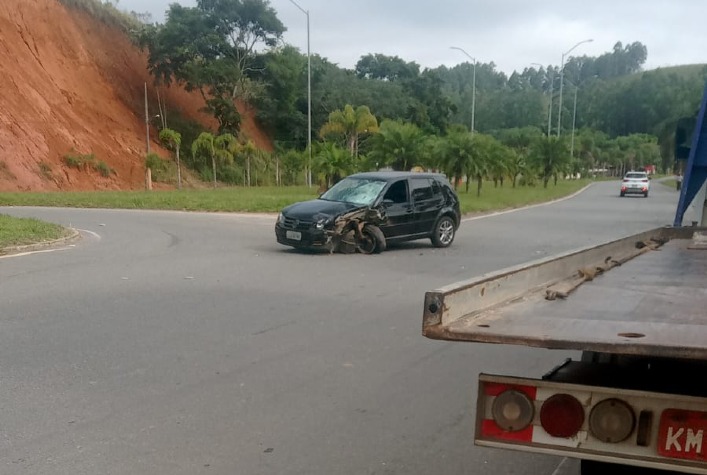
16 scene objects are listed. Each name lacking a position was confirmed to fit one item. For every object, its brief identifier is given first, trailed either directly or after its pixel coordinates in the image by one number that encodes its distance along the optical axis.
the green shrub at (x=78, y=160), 39.78
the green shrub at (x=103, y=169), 41.12
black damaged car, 13.84
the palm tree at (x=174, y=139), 43.13
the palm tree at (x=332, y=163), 33.47
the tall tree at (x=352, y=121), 42.03
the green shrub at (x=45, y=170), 37.97
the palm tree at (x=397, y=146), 35.88
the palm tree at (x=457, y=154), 35.91
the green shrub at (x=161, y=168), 41.72
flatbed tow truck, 2.51
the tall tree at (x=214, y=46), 49.97
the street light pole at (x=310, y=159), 35.41
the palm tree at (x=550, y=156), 56.03
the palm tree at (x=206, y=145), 45.85
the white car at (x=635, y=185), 43.91
